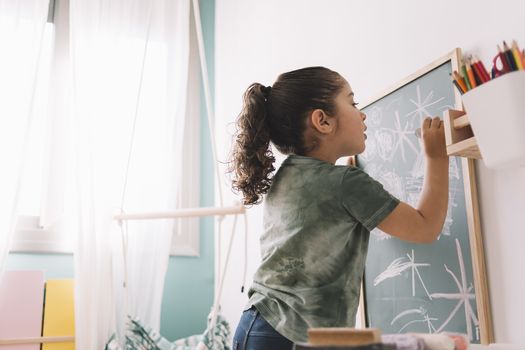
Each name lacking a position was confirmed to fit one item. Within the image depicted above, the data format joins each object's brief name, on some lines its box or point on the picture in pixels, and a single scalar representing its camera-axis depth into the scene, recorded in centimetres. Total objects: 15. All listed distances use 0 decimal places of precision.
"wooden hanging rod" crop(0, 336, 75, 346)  155
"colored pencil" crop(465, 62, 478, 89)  67
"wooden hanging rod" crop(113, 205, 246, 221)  140
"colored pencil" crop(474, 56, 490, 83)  66
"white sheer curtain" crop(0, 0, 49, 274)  168
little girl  83
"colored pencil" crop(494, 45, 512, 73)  62
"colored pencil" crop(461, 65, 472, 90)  68
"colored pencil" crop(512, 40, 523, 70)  61
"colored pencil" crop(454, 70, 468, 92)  70
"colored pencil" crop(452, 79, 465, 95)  70
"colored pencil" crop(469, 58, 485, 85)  67
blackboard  82
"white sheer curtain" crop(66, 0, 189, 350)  170
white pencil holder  60
